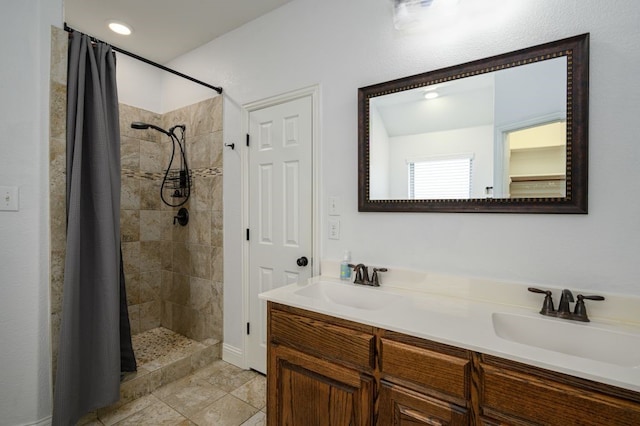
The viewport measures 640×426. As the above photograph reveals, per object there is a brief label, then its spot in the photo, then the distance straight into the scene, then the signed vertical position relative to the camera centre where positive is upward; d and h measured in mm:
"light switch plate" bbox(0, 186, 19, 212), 1552 +57
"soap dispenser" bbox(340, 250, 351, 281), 1846 -369
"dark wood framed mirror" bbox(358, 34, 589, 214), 1280 +371
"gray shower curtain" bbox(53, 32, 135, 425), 1680 -193
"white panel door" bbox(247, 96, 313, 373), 2105 +51
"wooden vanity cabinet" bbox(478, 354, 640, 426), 822 -554
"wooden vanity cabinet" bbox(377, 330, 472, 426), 1041 -631
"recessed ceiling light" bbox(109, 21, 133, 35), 2395 +1488
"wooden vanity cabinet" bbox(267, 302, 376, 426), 1243 -720
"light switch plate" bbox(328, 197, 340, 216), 1947 +28
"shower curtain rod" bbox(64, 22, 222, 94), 1736 +1032
